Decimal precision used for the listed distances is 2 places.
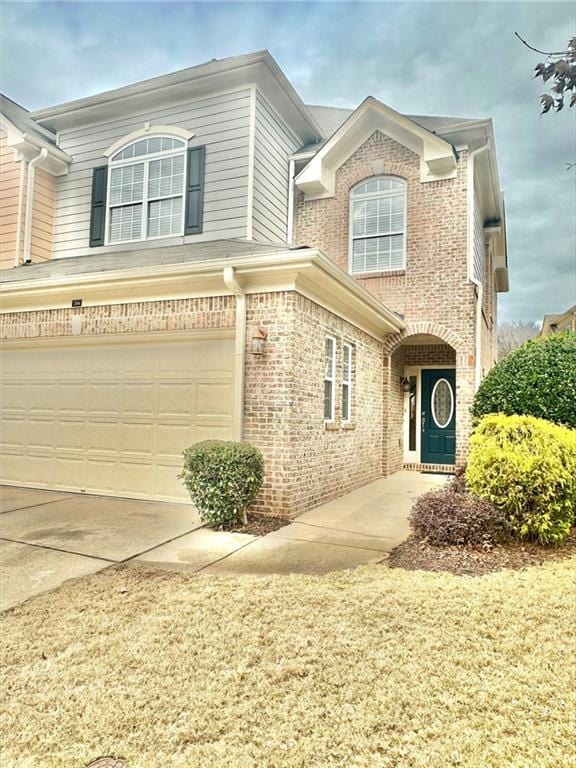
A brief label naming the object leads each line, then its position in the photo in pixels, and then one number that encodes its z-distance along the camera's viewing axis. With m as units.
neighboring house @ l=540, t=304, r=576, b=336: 33.43
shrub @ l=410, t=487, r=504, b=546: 5.30
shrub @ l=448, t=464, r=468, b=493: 6.37
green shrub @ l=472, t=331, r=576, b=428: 7.13
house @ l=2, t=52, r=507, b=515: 6.95
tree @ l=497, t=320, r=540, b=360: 55.07
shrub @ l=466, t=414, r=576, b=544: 5.50
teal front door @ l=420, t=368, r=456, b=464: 12.73
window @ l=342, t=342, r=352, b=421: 8.85
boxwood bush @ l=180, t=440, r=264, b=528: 5.93
